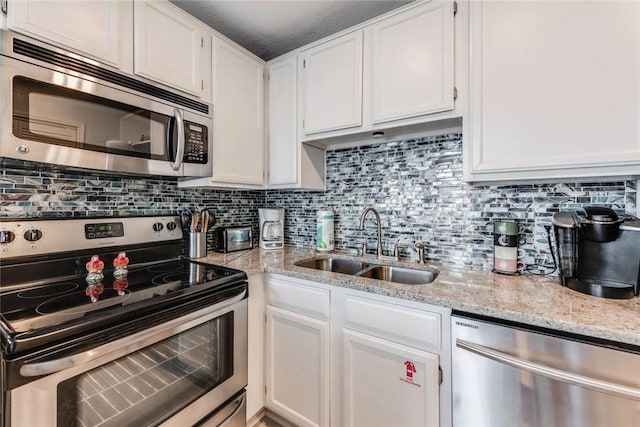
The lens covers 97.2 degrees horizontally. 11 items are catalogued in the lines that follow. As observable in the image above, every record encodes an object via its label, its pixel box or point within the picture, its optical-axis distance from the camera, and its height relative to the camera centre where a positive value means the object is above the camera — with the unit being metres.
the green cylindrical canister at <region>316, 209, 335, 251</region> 1.98 -0.11
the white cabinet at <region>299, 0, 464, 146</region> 1.37 +0.76
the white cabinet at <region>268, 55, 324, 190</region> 1.89 +0.51
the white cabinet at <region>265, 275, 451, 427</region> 1.11 -0.65
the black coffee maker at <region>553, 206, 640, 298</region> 1.02 -0.14
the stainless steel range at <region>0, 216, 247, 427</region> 0.78 -0.38
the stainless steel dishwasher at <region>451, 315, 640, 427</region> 0.81 -0.53
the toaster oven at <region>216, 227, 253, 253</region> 1.96 -0.17
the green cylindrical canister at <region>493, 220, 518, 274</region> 1.38 -0.15
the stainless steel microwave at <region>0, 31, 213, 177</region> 0.98 +0.41
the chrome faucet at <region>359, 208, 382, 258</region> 1.78 -0.09
